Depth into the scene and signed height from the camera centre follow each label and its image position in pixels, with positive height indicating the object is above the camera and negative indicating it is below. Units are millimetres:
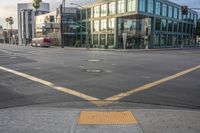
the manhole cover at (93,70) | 10425 -1011
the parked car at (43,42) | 49558 +2350
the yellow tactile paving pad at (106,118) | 4115 -1448
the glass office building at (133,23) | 43152 +6748
